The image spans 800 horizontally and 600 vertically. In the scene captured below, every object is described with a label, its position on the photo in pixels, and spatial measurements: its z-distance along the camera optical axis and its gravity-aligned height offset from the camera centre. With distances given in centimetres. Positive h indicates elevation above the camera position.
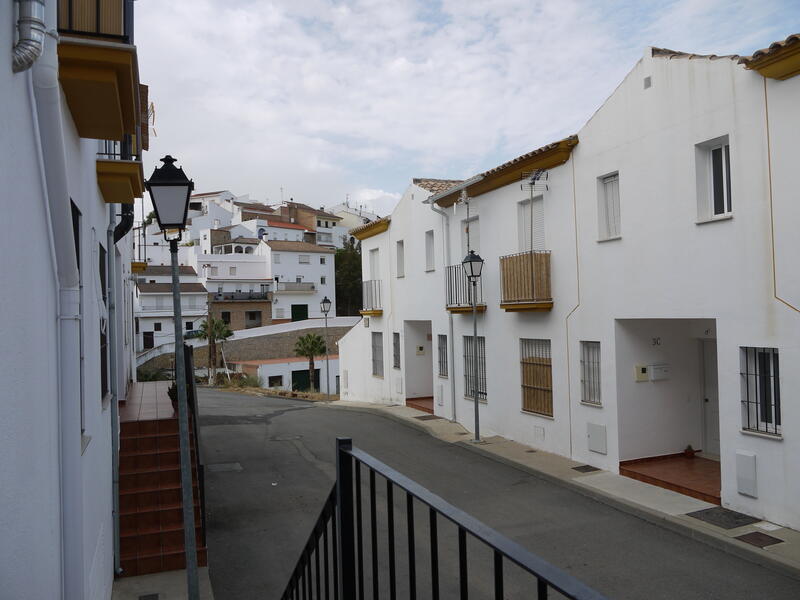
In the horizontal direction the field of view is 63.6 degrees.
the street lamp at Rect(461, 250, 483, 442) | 1359 +94
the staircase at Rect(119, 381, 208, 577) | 722 -211
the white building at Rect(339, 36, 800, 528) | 819 +43
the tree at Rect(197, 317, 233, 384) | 3791 -103
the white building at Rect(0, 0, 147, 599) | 251 +12
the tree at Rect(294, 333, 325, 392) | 3183 -157
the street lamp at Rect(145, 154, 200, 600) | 576 +85
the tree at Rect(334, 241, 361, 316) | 6197 +278
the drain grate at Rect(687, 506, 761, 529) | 820 -278
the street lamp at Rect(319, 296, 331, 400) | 2592 +39
